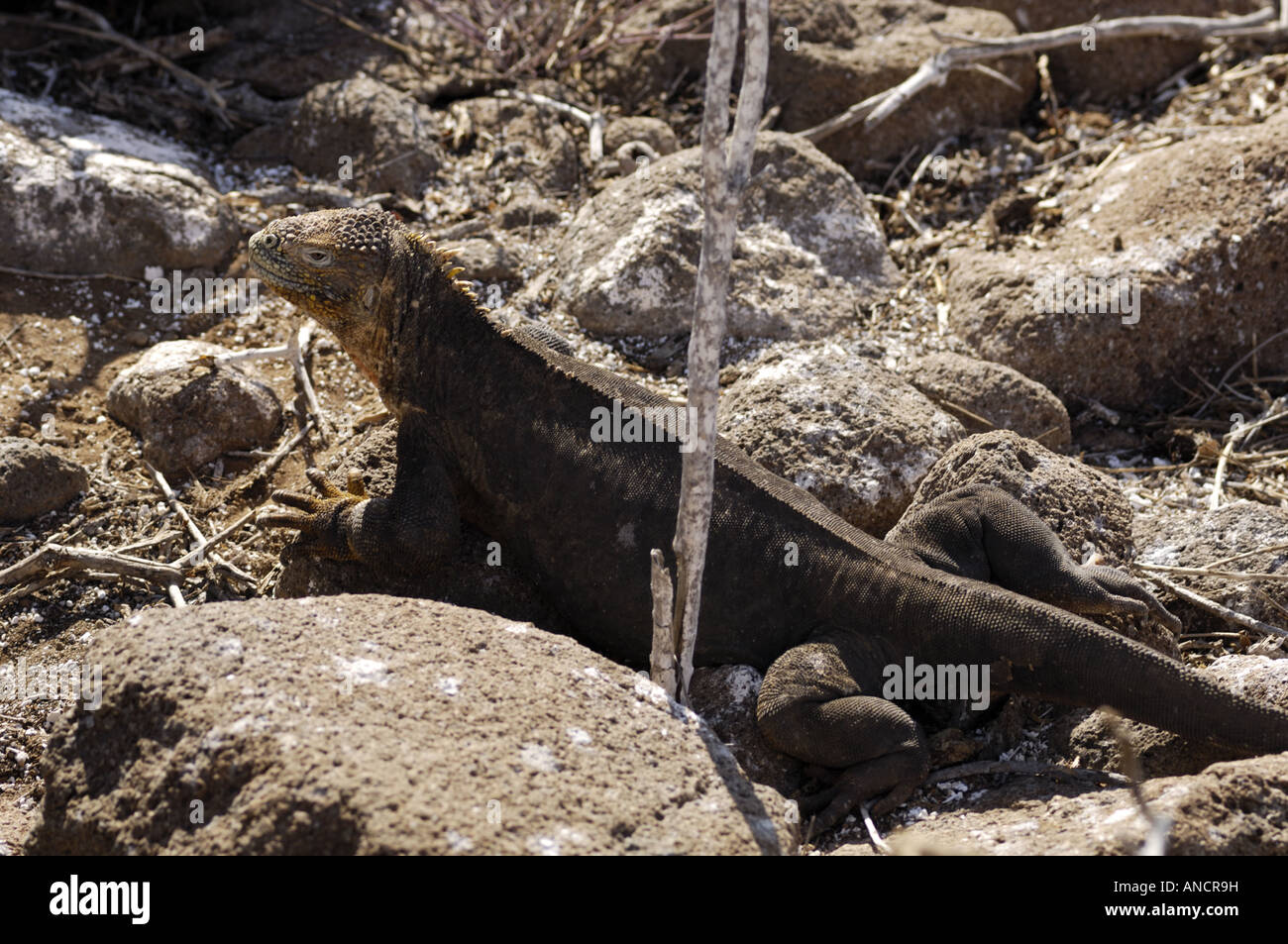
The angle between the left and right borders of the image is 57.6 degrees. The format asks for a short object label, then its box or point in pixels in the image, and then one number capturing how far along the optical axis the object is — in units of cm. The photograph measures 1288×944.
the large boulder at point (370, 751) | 283
